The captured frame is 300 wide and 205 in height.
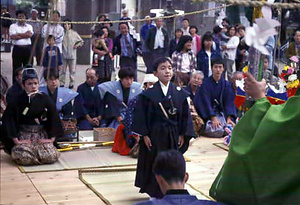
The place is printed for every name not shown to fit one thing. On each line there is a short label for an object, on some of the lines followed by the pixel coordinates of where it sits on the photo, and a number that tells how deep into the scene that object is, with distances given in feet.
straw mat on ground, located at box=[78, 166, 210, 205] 21.85
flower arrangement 20.73
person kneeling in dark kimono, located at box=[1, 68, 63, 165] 26.04
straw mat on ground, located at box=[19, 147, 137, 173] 25.79
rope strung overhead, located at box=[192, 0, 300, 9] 8.48
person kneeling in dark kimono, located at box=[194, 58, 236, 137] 33.24
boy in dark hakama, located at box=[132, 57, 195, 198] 21.31
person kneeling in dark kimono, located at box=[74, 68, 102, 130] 32.56
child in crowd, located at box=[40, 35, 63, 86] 33.57
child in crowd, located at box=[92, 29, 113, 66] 37.47
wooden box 30.63
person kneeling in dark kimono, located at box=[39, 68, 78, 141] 29.81
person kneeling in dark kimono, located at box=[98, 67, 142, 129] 30.75
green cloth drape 9.36
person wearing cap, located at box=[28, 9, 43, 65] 35.72
